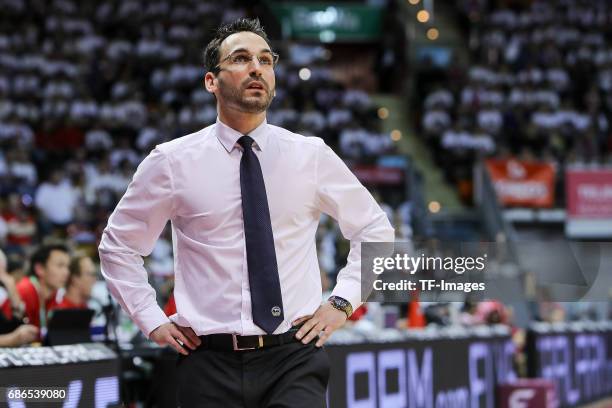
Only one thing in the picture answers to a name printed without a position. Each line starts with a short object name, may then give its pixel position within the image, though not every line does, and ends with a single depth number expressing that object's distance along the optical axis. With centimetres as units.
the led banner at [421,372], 1673
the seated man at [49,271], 1766
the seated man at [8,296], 1494
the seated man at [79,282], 1661
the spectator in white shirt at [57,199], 3325
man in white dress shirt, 835
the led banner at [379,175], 3916
